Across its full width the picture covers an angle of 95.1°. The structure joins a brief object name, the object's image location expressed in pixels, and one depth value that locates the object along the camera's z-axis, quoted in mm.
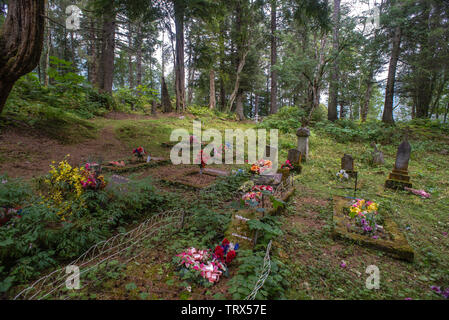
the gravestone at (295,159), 7273
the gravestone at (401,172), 5902
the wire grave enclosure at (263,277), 1788
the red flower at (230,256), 2383
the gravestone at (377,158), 8344
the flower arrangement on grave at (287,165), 6641
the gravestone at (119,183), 3576
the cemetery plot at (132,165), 5500
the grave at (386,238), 2887
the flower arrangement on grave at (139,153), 6508
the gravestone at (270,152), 6958
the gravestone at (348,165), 6918
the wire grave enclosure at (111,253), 1843
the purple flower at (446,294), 2154
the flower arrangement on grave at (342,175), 6656
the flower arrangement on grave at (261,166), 6086
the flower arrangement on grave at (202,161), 6301
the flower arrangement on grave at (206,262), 2135
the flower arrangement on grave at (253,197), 3192
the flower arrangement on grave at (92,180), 3316
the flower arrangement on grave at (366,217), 3350
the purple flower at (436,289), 2260
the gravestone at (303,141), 8447
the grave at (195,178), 5164
